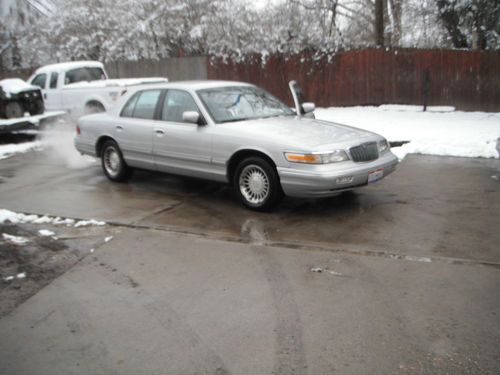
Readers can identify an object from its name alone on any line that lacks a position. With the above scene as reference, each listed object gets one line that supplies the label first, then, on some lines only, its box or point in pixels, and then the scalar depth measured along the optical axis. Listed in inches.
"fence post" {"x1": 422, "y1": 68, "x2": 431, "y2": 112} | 625.6
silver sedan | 245.6
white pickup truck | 523.2
